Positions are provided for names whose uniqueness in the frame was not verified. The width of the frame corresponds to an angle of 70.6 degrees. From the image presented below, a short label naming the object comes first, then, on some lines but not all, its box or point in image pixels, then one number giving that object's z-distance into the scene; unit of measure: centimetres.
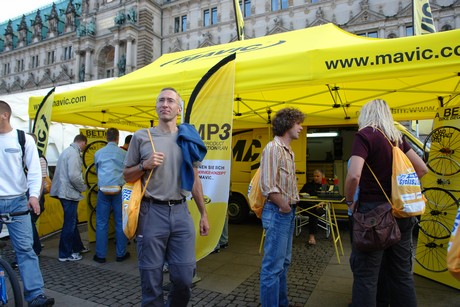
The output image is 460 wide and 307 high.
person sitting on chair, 648
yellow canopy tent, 349
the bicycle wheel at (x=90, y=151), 693
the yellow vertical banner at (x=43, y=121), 595
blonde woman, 260
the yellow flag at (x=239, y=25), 989
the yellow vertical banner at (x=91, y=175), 637
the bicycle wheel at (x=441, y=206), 419
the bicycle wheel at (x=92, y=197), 639
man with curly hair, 292
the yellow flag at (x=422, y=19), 824
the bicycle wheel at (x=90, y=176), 647
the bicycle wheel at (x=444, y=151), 420
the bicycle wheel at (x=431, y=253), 421
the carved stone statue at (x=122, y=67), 4163
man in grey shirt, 243
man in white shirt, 325
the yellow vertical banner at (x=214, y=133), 391
